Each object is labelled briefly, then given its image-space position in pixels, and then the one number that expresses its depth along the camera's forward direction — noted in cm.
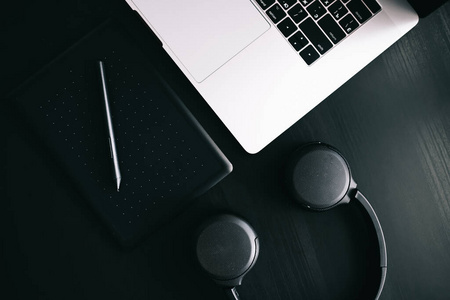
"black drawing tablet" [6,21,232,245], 64
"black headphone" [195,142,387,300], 60
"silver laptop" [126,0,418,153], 64
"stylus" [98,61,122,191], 63
